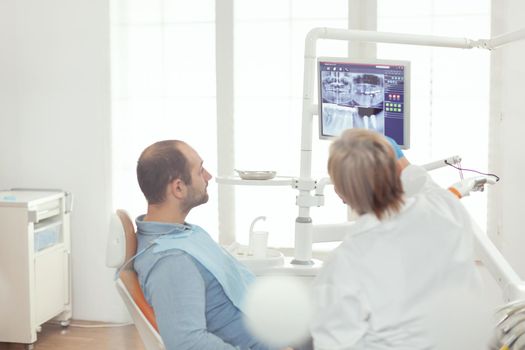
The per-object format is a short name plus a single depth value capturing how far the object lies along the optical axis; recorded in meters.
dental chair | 1.76
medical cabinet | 3.39
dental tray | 2.72
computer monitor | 2.41
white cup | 2.84
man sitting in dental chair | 1.66
